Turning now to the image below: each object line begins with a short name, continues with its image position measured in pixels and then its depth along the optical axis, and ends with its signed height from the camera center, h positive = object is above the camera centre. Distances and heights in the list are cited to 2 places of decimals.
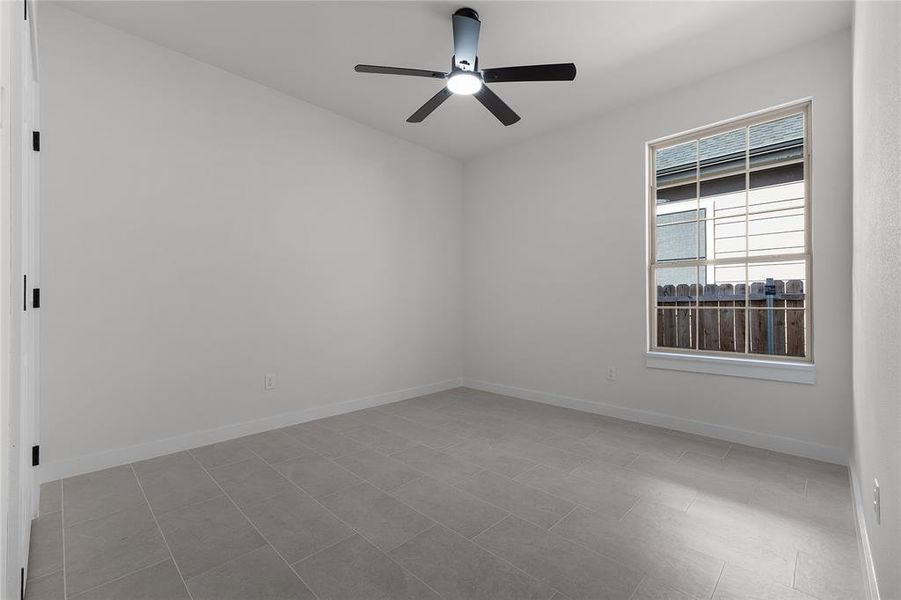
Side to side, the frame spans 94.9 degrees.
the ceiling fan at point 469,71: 2.42 +1.38
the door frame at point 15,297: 1.08 +0.00
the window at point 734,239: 3.12 +0.48
